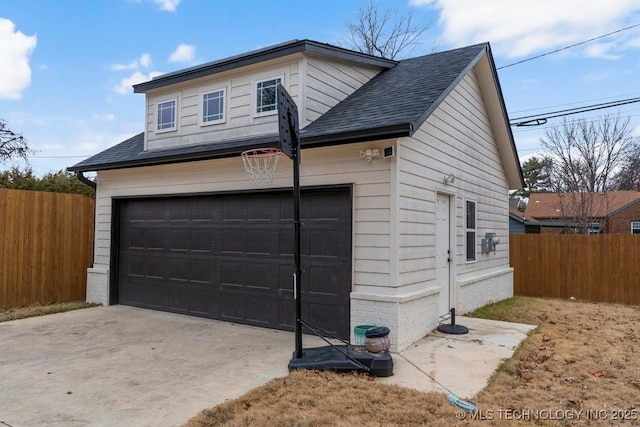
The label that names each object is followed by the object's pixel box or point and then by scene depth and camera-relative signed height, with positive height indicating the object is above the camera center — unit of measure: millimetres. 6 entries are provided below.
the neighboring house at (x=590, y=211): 19094 +1088
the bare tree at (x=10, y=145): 15812 +3004
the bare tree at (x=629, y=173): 21345 +3267
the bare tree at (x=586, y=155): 18875 +3500
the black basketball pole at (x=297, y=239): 4469 -103
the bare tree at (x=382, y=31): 18719 +8816
